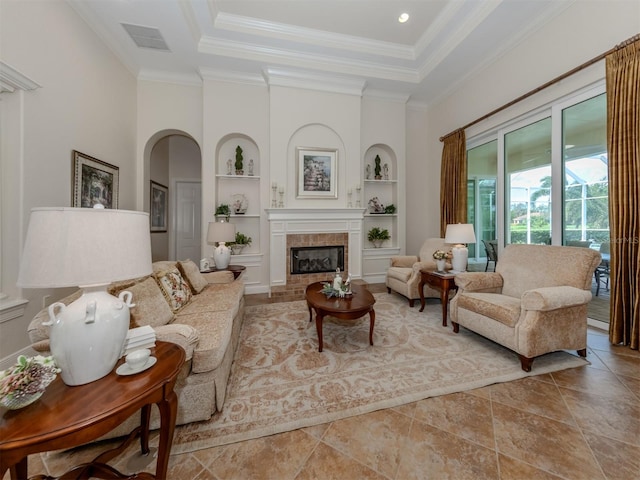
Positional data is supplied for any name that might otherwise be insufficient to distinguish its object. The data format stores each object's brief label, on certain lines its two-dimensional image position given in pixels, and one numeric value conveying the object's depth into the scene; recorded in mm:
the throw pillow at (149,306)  1711
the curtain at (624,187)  2373
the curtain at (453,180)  4484
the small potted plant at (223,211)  4449
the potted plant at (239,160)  4625
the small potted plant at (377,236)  5281
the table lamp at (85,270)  939
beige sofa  1509
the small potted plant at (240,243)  4605
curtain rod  2387
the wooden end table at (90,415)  784
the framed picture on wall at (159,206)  4898
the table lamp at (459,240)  3189
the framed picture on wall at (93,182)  2891
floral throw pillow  2272
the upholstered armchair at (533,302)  2061
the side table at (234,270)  3732
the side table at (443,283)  3006
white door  5887
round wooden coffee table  2312
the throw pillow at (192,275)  2863
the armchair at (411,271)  3648
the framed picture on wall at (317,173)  4656
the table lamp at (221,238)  3694
